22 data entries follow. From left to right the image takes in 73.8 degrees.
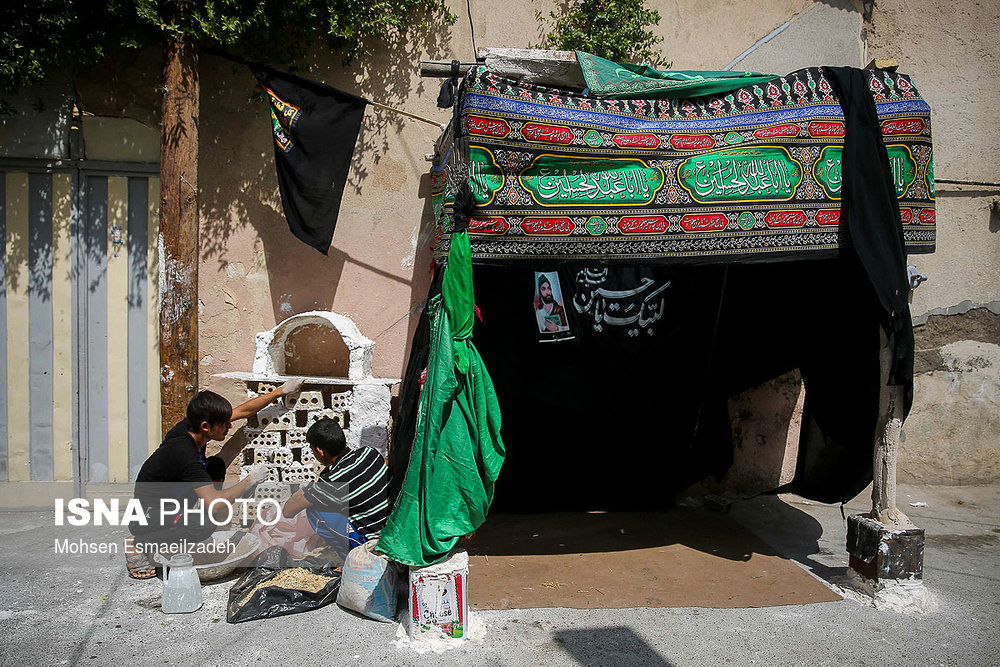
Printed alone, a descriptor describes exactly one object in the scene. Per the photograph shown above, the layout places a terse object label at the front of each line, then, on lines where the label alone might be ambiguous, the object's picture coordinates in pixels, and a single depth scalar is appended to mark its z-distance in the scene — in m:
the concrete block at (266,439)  4.53
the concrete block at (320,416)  4.56
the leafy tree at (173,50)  4.29
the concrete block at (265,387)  4.58
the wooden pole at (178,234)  4.27
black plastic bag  3.47
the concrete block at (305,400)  4.54
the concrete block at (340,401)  4.57
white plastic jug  3.50
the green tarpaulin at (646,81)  3.70
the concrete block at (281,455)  4.52
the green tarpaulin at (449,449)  3.33
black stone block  3.81
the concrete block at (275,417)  4.54
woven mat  3.86
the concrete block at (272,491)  4.50
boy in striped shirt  3.82
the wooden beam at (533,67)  3.98
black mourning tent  3.51
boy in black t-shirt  3.73
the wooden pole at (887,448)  3.93
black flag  4.38
